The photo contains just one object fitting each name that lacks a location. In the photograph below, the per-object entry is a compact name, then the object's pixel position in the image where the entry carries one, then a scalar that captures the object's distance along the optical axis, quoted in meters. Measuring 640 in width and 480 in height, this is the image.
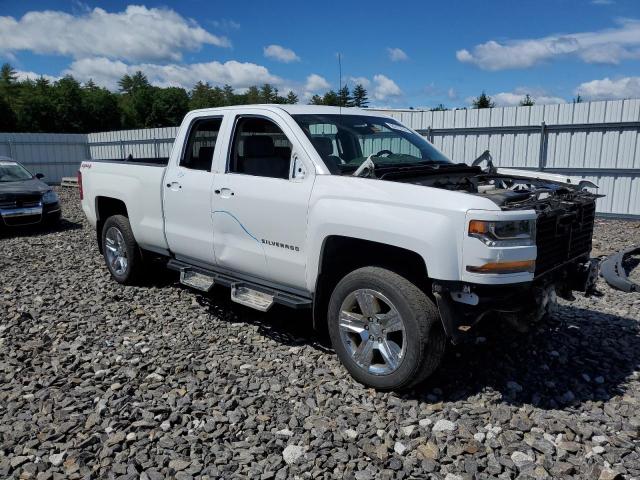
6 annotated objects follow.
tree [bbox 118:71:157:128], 73.81
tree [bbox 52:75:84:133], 61.81
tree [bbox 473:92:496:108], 79.46
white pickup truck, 3.46
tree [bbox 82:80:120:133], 65.50
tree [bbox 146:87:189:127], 76.44
